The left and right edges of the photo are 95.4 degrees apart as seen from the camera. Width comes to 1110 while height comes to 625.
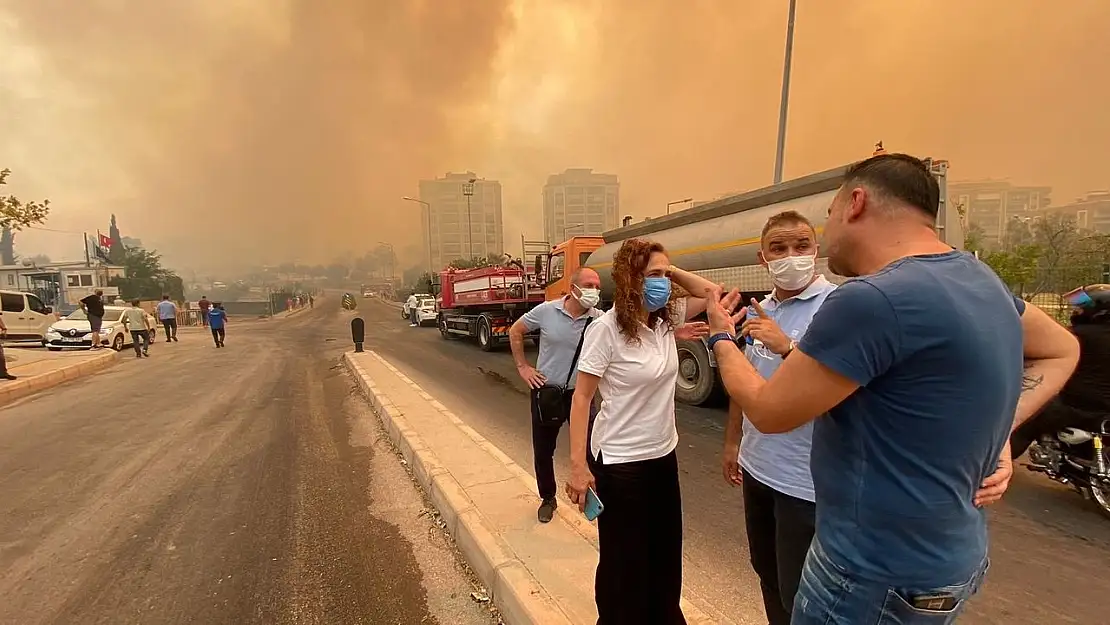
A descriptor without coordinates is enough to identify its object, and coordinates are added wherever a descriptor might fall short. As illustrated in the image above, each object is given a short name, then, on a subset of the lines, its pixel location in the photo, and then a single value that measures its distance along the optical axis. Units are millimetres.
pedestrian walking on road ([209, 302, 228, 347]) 15836
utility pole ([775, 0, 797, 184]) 10867
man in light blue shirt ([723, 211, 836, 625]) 1748
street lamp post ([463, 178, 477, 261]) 34250
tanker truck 5594
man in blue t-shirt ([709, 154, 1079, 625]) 1043
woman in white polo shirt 2131
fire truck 14203
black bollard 12625
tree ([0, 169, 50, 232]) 13164
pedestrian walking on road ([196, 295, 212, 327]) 22492
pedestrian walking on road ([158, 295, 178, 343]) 17964
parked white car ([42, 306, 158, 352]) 14547
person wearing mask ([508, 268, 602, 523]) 3264
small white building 36344
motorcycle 3510
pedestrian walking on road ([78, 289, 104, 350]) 14617
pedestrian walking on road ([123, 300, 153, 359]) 13969
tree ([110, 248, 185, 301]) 56812
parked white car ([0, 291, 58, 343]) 15619
